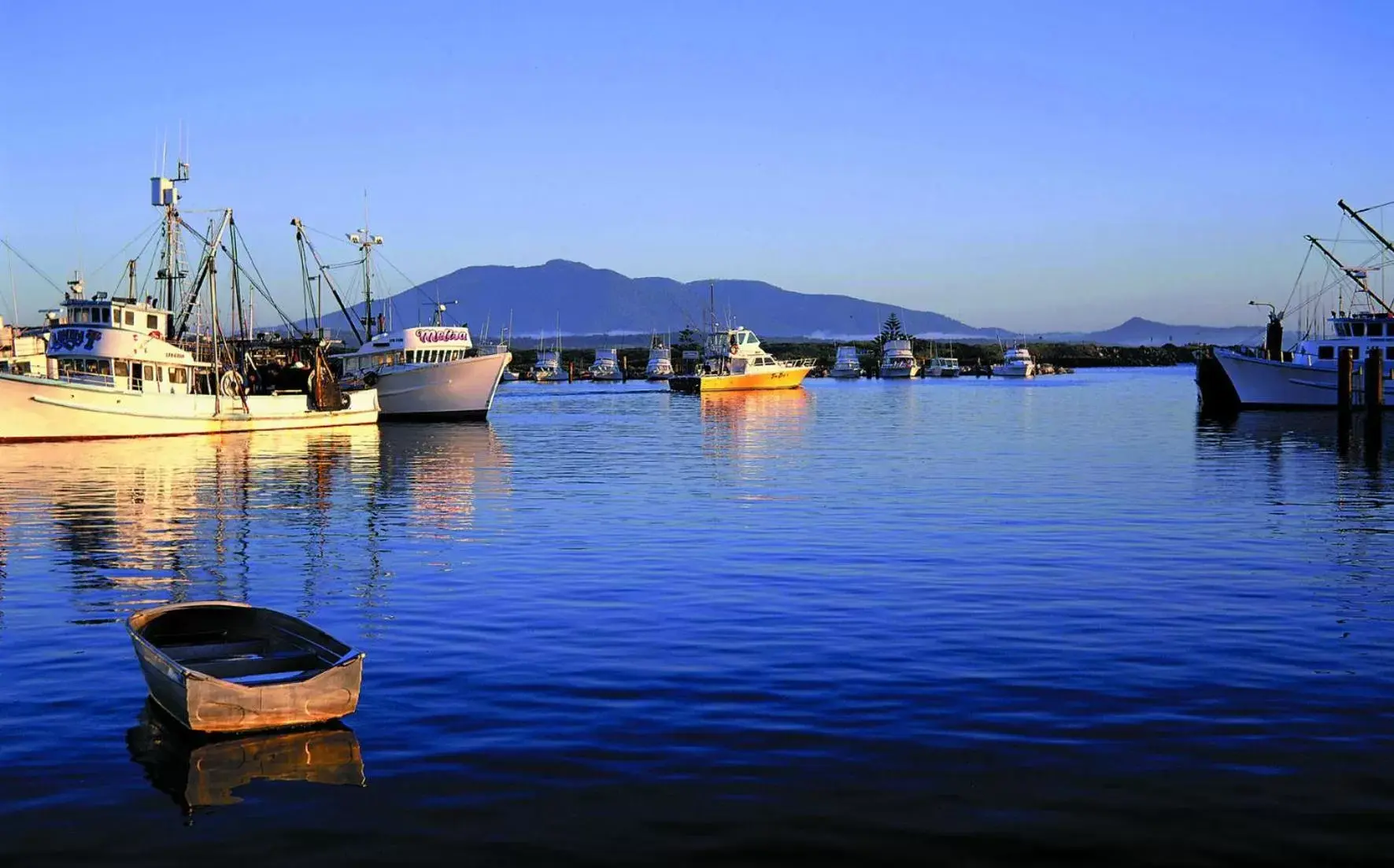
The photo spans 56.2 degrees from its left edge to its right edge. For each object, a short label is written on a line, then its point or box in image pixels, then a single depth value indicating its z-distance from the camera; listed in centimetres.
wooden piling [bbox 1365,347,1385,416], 8288
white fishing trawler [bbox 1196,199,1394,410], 8506
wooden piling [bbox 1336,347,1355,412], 8231
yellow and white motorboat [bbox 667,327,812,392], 16612
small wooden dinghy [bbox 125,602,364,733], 1438
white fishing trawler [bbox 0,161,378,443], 6912
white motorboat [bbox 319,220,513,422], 9319
